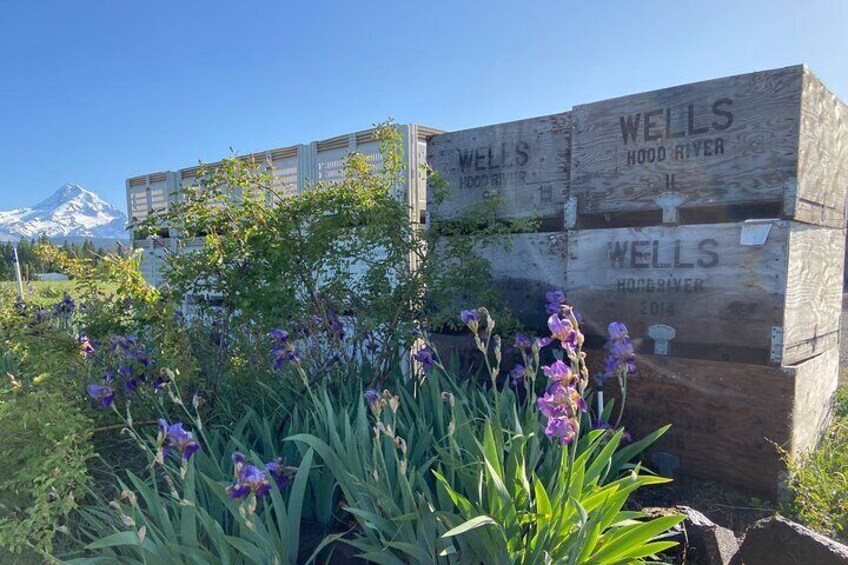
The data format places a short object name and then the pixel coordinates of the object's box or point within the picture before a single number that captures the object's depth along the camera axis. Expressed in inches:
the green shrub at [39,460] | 69.8
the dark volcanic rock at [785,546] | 67.5
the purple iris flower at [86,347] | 102.5
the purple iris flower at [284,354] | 93.1
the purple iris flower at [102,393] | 83.4
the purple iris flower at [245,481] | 54.7
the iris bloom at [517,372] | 89.0
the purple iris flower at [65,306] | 138.5
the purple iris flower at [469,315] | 81.6
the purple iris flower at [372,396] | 66.4
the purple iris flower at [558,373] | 64.4
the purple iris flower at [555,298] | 95.5
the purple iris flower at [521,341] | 81.9
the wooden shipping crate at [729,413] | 94.8
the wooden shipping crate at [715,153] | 93.2
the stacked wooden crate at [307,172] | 182.2
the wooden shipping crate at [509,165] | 121.1
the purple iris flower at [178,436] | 62.8
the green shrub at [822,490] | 85.0
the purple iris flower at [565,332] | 68.6
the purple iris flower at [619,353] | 79.2
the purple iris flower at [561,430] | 63.7
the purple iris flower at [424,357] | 97.2
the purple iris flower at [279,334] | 96.3
